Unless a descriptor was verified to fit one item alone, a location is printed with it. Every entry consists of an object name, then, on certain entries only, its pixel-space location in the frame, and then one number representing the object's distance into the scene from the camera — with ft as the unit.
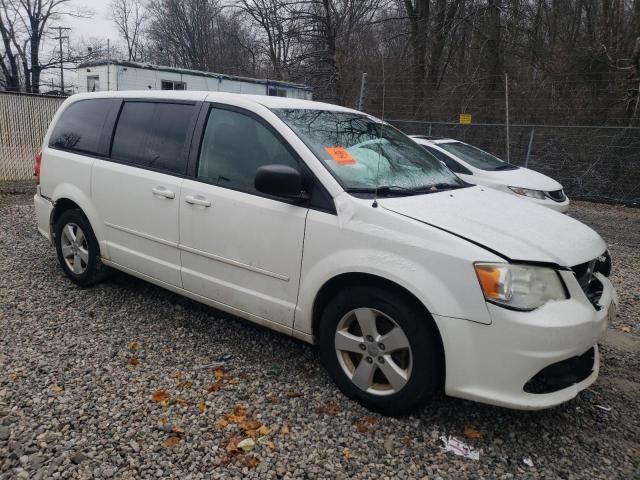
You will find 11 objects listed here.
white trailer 55.11
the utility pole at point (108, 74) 54.08
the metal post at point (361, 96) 37.48
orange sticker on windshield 10.49
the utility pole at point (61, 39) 104.25
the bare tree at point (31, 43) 98.89
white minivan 8.29
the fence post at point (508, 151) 37.83
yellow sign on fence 42.89
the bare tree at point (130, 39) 155.53
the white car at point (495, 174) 26.30
